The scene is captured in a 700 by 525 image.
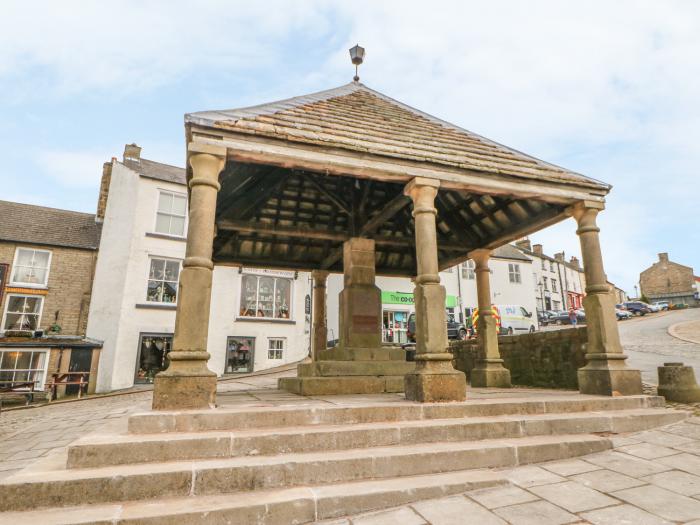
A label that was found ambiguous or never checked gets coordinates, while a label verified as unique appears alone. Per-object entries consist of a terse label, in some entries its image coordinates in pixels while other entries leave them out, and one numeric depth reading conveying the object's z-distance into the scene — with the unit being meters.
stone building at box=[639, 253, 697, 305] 55.38
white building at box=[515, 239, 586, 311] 44.22
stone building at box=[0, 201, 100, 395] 15.89
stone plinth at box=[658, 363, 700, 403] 6.22
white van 26.56
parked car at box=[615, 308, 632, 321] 34.02
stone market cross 4.92
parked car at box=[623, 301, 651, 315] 38.44
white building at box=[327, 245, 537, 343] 26.52
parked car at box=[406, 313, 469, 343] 23.52
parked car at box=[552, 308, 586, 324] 34.03
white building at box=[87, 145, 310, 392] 16.81
